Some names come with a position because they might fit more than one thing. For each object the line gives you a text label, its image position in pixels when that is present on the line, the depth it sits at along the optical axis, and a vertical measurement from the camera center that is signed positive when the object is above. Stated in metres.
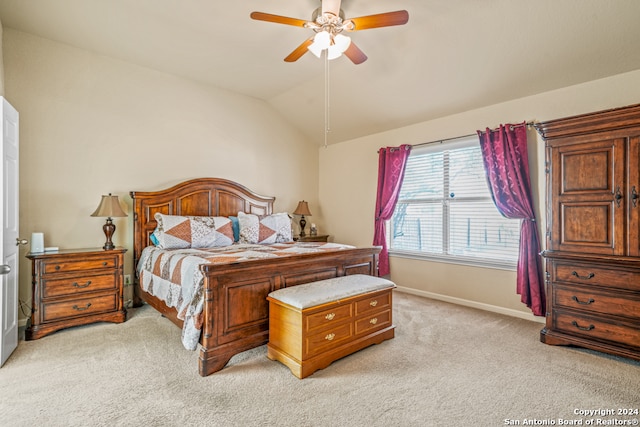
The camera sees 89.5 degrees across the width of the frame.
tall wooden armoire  2.44 -0.13
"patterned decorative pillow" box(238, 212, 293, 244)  4.13 -0.18
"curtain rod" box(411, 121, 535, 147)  3.45 +0.98
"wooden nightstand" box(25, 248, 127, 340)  2.91 -0.71
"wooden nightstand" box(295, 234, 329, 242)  5.02 -0.37
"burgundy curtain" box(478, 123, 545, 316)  3.34 +0.23
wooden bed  2.28 -0.54
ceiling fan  2.29 +1.41
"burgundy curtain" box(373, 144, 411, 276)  4.56 +0.41
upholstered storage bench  2.26 -0.81
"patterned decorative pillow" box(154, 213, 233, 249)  3.51 -0.20
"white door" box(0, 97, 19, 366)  2.32 -0.14
